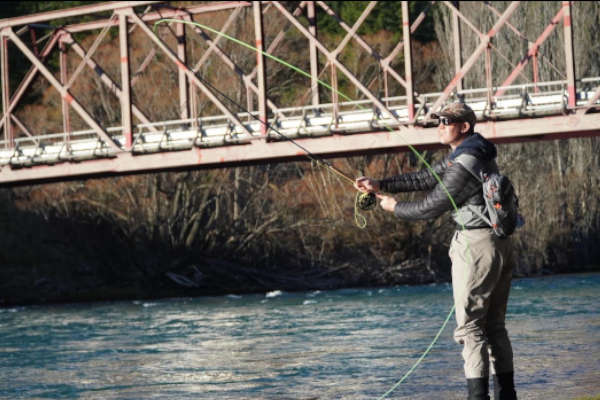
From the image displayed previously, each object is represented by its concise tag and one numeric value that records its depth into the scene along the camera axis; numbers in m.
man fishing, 12.85
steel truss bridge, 51.94
